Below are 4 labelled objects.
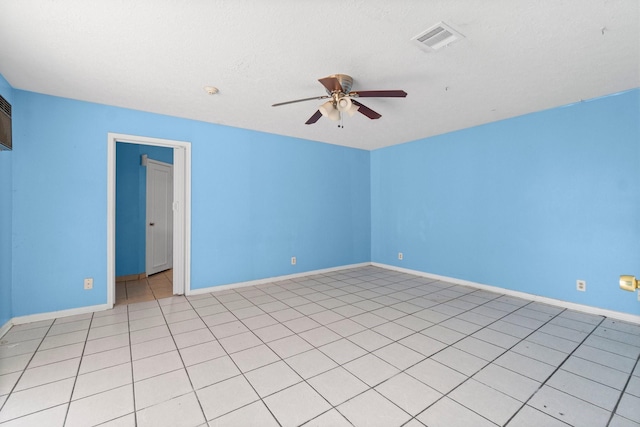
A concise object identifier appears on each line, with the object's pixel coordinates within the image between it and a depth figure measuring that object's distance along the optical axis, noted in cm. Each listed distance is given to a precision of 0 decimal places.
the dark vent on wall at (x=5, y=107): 215
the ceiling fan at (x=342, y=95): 245
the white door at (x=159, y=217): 500
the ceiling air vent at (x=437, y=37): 195
